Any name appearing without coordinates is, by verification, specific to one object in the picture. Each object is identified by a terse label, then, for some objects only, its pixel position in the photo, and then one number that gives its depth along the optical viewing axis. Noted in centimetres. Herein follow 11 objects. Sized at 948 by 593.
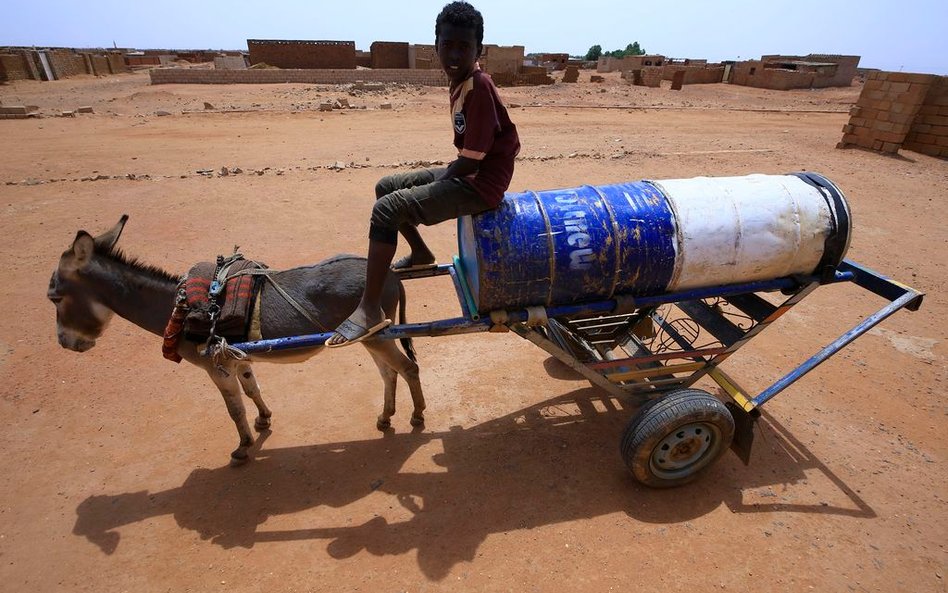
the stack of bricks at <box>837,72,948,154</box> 1246
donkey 335
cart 303
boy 275
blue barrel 286
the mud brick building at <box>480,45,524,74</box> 2867
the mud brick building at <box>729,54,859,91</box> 3098
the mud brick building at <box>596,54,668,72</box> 3778
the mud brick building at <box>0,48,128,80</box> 2947
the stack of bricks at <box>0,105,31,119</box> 1656
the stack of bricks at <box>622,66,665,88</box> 3021
